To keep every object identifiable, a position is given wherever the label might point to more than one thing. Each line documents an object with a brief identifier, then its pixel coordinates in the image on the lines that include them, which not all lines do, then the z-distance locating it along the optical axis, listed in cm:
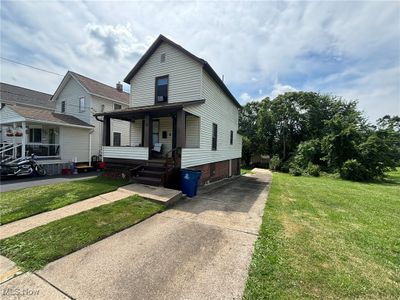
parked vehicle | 1061
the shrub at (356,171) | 1916
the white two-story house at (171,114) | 865
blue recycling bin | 783
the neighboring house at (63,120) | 1304
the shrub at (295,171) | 2428
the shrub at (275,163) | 3266
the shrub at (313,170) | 2270
